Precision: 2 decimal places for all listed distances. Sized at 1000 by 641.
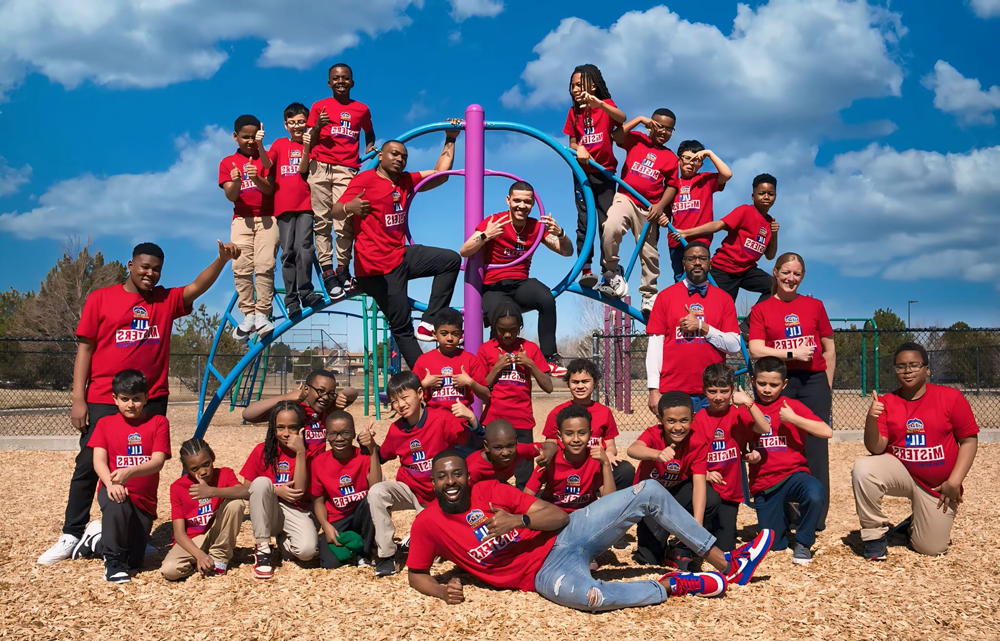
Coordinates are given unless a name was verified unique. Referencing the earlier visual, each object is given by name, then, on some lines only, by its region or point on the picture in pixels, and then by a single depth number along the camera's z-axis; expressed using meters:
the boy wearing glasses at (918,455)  4.46
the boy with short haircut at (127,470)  4.20
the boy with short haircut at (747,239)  6.07
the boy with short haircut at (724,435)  4.36
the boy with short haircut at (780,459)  4.46
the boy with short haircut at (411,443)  4.31
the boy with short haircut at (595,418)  4.59
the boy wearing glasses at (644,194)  6.39
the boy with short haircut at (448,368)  4.85
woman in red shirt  4.97
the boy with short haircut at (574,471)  4.13
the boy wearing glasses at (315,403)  4.64
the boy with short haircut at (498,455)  3.89
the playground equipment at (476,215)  5.85
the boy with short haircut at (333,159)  6.75
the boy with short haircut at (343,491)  4.38
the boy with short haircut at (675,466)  4.20
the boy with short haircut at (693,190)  6.27
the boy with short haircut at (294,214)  6.74
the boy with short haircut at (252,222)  6.83
